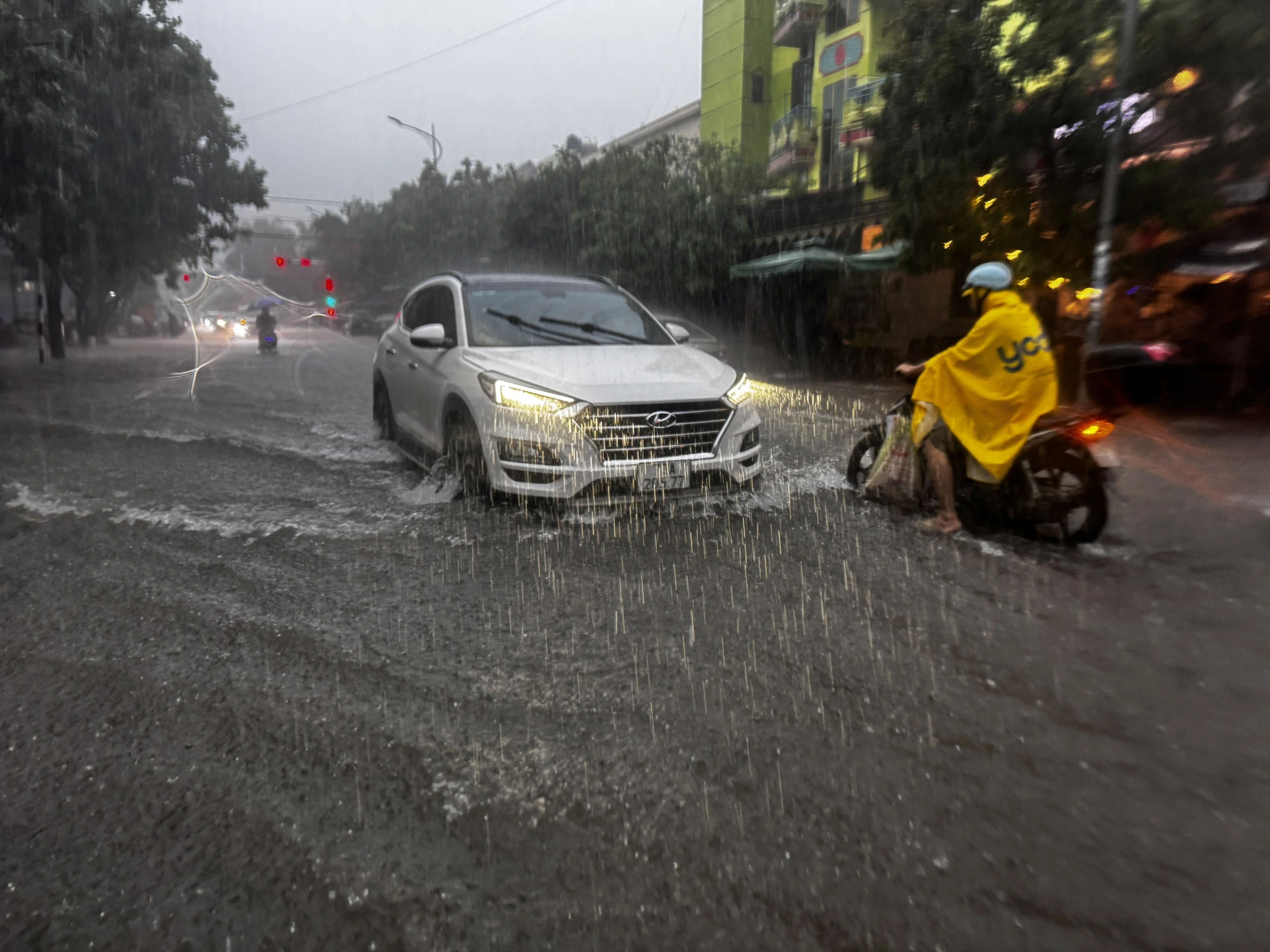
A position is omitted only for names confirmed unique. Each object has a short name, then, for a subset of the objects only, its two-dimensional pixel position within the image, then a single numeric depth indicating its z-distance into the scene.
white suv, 5.61
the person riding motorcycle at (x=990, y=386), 5.42
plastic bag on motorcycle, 6.12
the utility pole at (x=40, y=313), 21.38
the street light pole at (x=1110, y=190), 11.22
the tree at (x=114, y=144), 14.40
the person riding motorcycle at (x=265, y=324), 28.22
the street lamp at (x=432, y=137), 40.44
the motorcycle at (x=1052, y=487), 5.45
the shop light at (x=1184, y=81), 11.88
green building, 26.44
